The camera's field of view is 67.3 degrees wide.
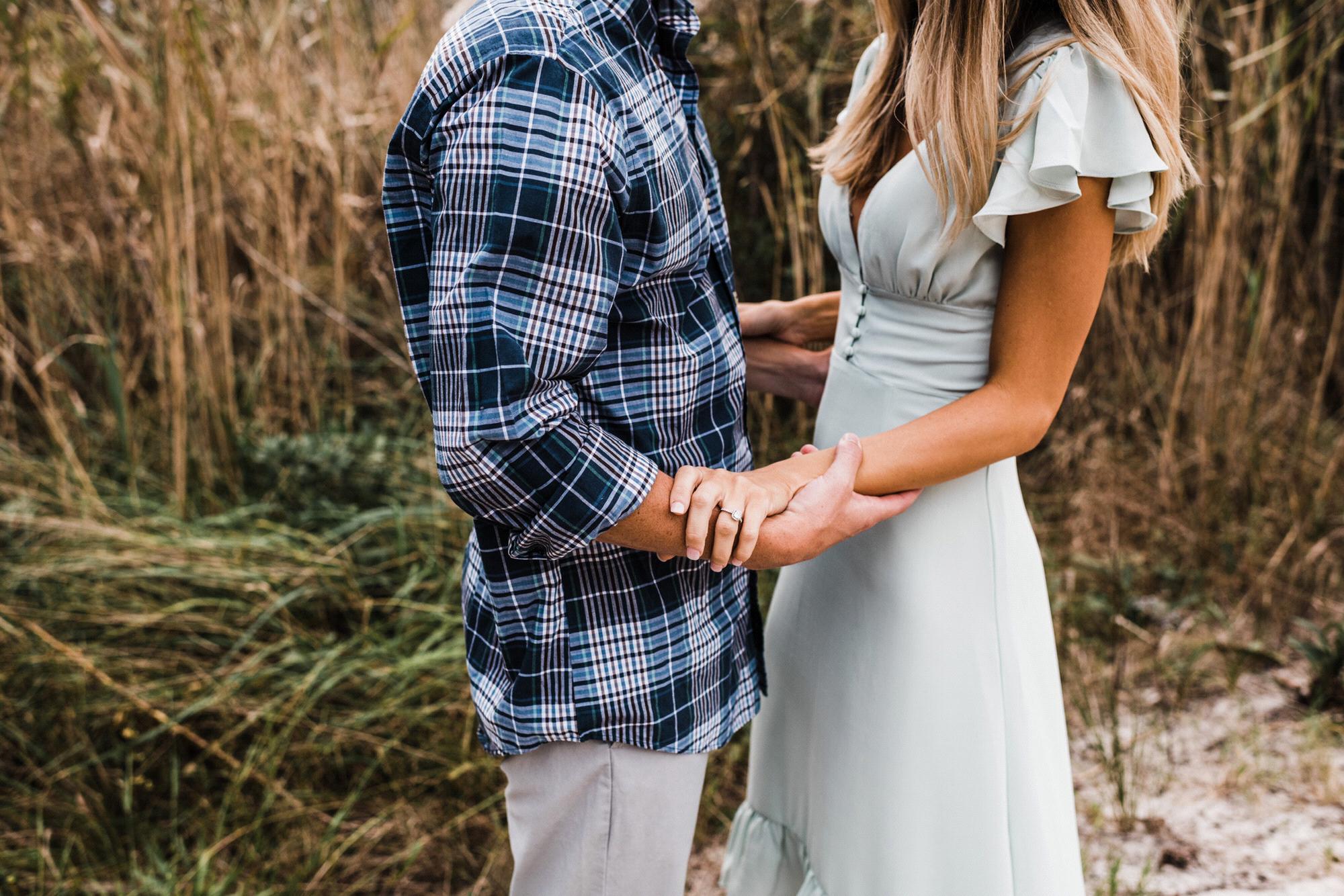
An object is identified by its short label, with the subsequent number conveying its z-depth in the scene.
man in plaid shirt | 0.94
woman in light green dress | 1.13
